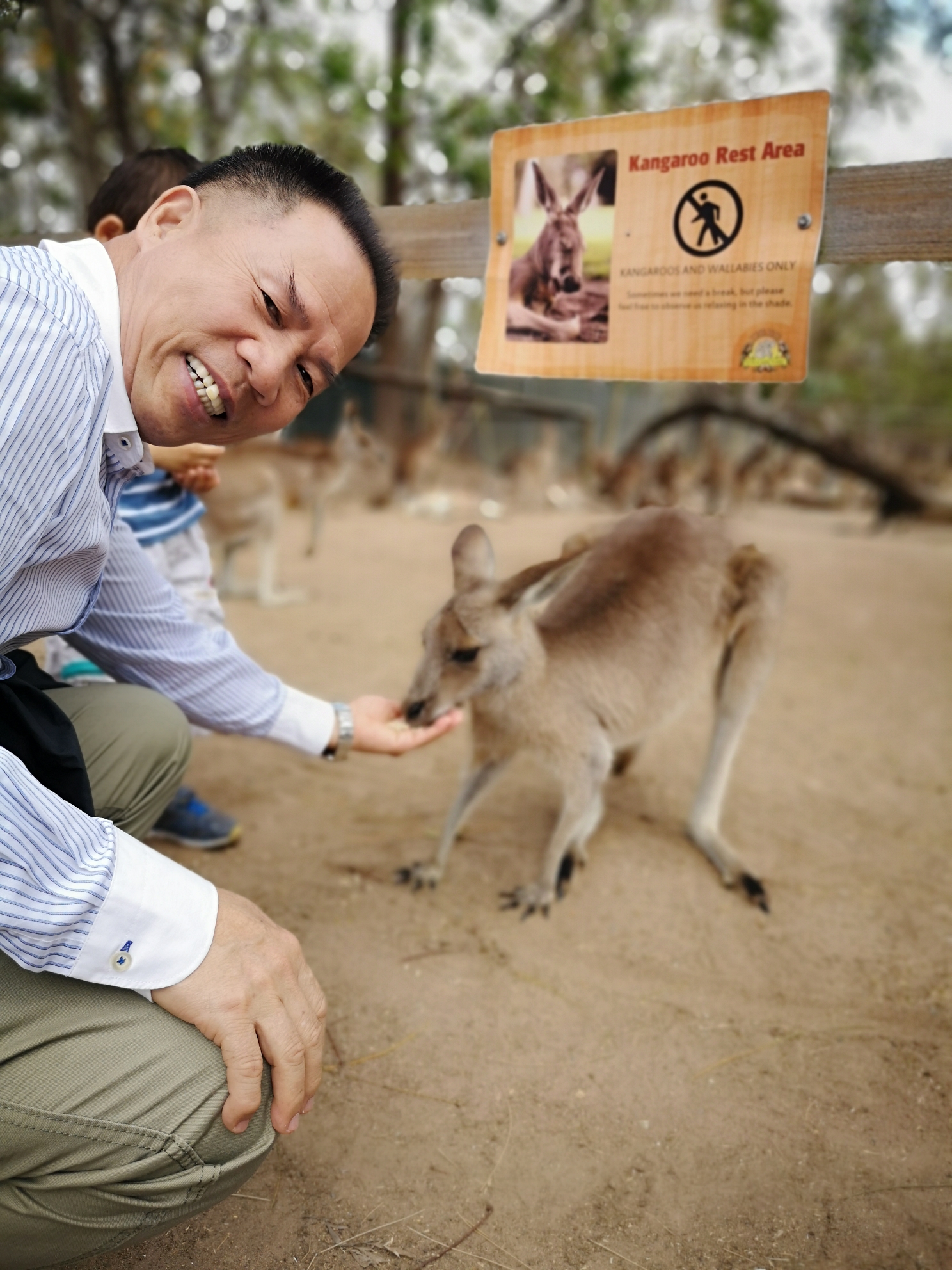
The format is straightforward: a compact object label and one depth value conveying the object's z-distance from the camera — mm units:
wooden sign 1579
